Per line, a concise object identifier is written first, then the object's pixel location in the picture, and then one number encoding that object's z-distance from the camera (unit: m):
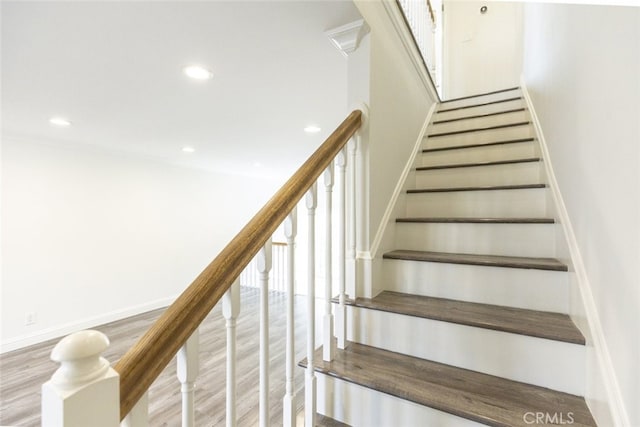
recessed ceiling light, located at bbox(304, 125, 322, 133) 2.84
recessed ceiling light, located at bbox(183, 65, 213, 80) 1.62
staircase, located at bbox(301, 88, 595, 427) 0.92
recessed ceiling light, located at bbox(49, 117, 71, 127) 2.50
